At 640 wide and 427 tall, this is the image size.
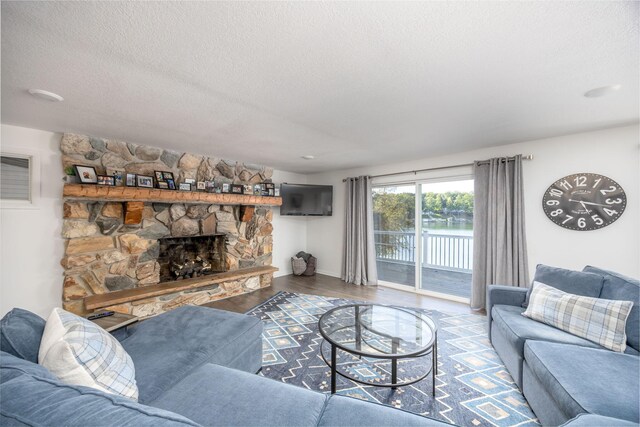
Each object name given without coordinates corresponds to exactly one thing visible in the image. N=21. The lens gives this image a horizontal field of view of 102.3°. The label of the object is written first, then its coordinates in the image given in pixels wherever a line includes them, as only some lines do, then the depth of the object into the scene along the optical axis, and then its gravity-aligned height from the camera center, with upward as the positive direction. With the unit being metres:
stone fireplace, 2.96 -0.31
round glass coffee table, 1.76 -0.97
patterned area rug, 1.70 -1.27
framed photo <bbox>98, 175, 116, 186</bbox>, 2.97 +0.41
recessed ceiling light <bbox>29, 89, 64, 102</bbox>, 1.94 +0.93
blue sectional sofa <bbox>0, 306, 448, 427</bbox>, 0.62 -0.82
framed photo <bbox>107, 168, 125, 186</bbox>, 3.12 +0.50
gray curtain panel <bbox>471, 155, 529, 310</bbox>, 3.28 -0.15
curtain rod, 3.27 +0.76
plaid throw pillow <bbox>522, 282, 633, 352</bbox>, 1.69 -0.71
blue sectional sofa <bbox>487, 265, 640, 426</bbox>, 1.20 -0.84
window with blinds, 2.68 +0.39
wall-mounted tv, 5.16 +0.33
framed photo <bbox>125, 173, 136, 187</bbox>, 3.23 +0.44
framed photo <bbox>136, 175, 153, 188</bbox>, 3.29 +0.44
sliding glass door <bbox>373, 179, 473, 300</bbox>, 4.05 -0.34
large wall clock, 2.78 +0.18
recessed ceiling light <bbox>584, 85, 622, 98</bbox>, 1.92 +0.97
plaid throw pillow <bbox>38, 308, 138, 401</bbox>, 1.00 -0.59
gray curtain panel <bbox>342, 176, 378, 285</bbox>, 4.84 -0.38
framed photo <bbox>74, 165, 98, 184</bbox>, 2.86 +0.46
